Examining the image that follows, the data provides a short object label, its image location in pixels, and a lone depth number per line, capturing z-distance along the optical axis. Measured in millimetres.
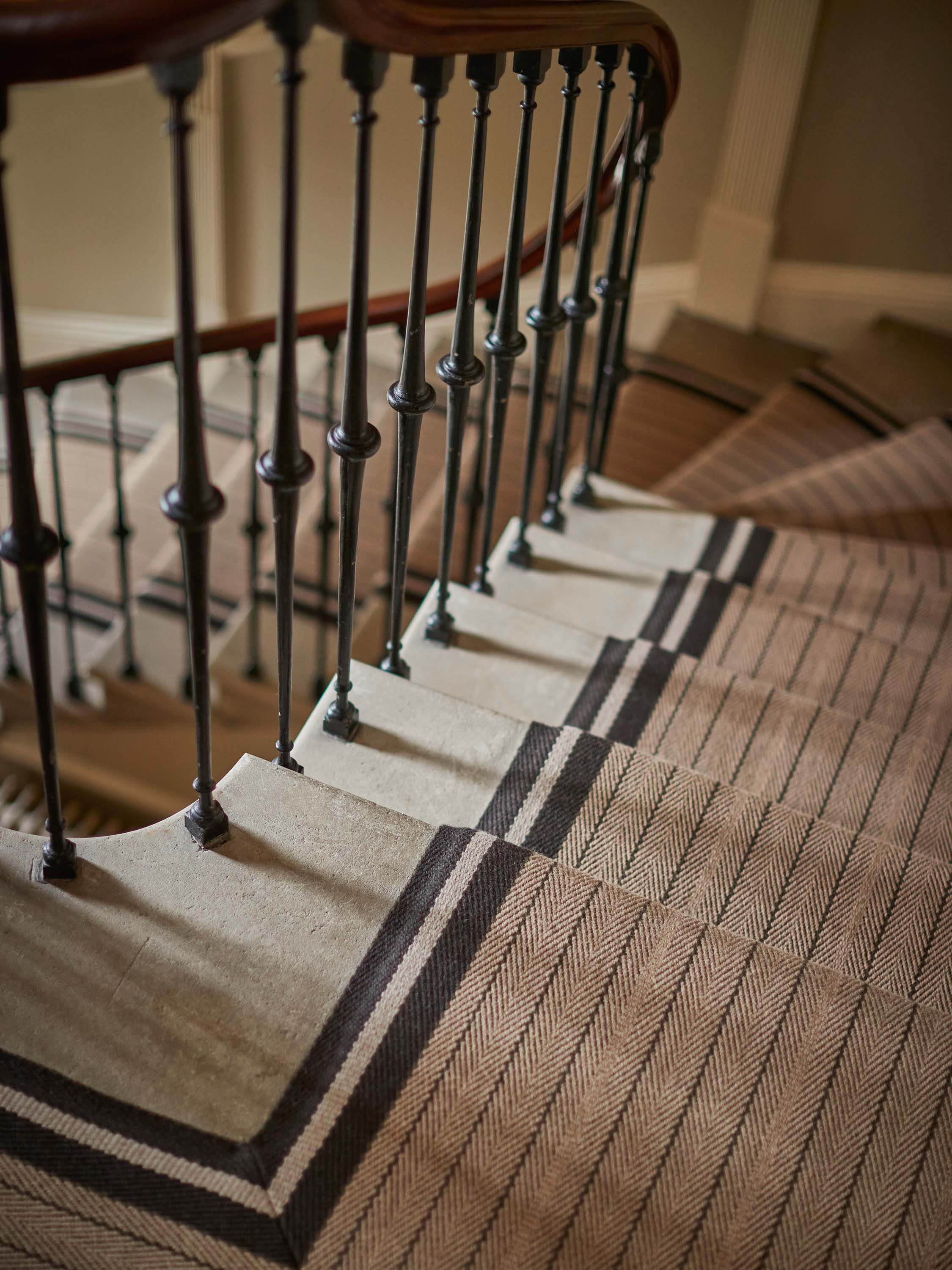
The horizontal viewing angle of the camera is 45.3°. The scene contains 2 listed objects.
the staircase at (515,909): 940
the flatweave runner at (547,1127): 919
